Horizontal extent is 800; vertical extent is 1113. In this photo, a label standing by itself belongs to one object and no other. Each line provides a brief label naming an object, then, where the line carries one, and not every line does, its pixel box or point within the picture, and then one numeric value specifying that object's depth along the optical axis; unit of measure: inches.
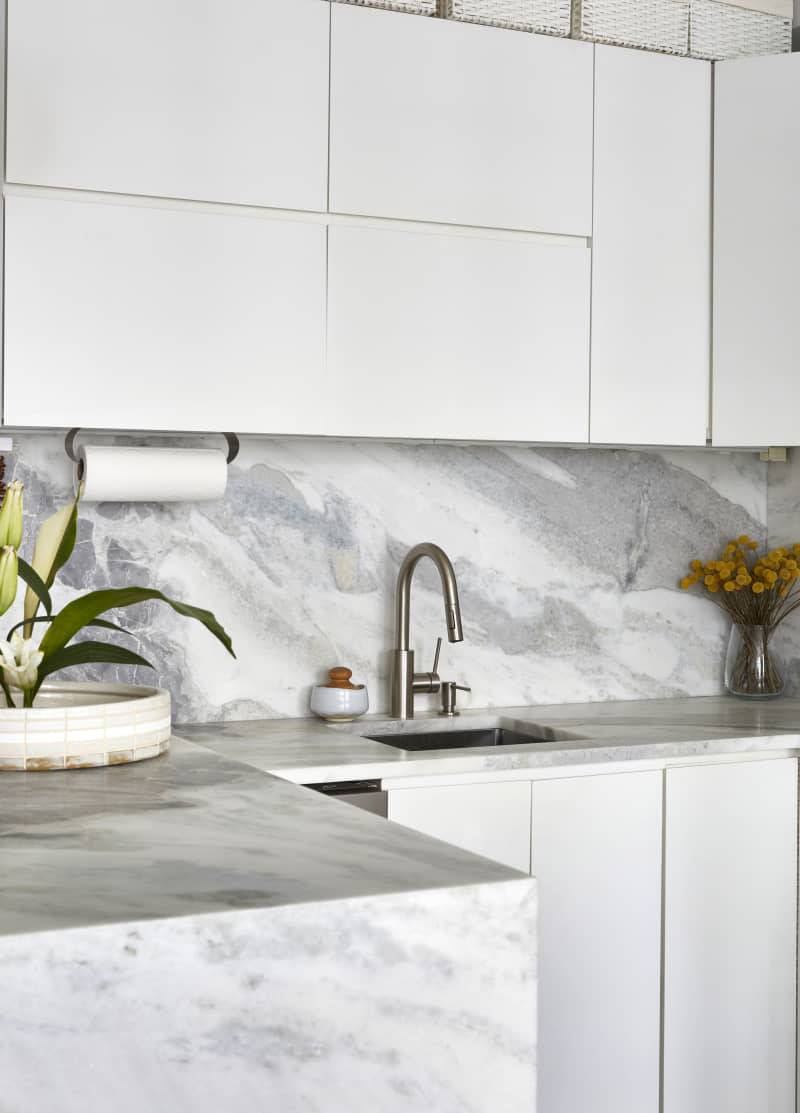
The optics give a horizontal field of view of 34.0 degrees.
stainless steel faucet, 108.2
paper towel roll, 98.8
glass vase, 129.3
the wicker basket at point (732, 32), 117.0
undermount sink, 114.4
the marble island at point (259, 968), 34.8
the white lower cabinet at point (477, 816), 96.3
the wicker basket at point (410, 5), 103.9
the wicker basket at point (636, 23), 112.1
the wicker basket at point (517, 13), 106.9
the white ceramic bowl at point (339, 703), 111.0
